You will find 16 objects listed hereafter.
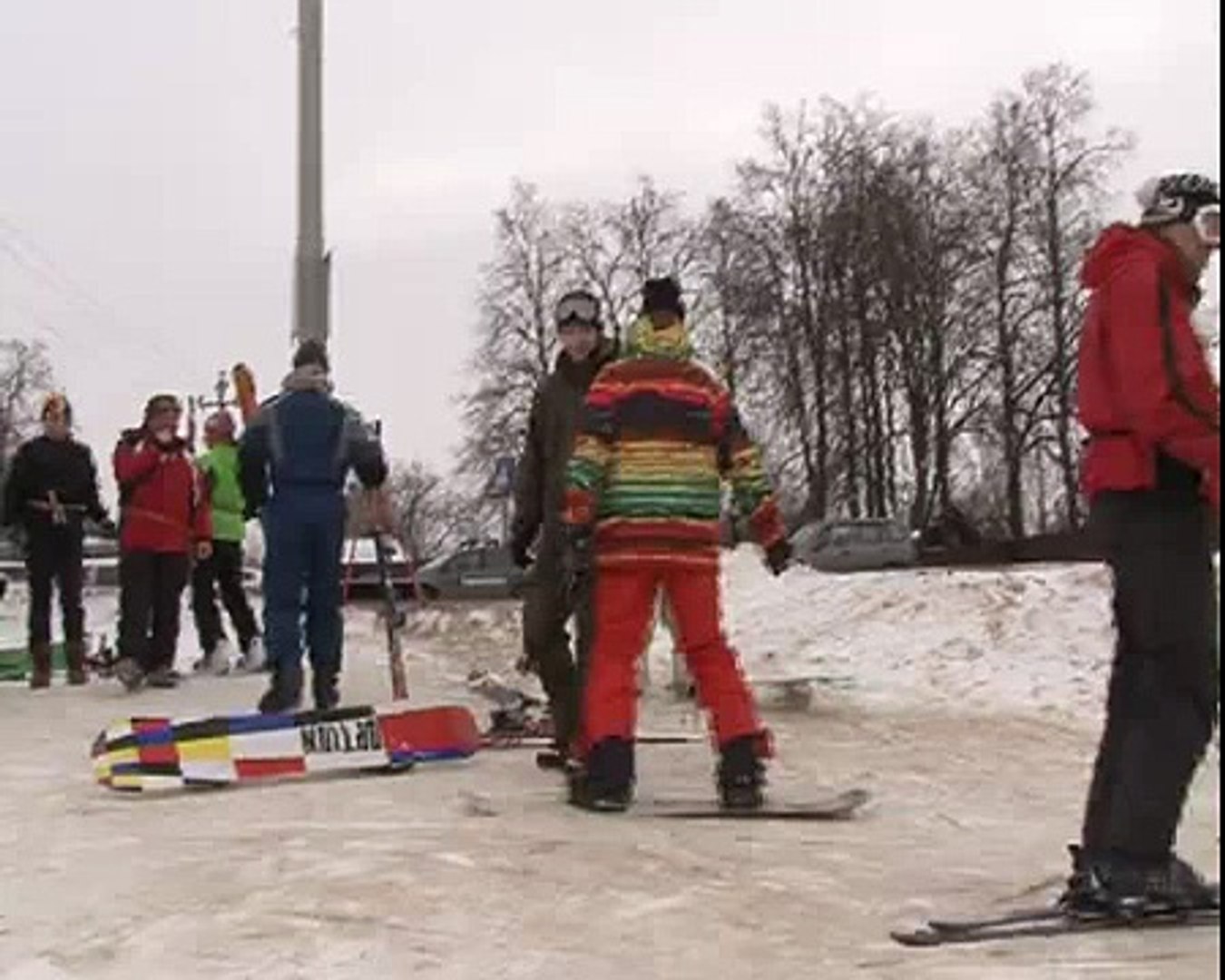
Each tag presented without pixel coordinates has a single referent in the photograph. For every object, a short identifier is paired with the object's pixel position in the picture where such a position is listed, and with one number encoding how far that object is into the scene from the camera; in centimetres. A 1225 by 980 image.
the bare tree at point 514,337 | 6156
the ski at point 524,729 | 930
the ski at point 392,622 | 1077
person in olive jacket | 790
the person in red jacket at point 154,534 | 1260
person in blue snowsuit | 971
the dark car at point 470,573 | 4416
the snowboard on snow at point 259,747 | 769
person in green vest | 1409
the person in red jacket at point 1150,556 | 491
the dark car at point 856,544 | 4491
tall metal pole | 1609
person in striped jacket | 695
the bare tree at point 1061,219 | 5609
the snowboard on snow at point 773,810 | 689
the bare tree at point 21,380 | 8525
